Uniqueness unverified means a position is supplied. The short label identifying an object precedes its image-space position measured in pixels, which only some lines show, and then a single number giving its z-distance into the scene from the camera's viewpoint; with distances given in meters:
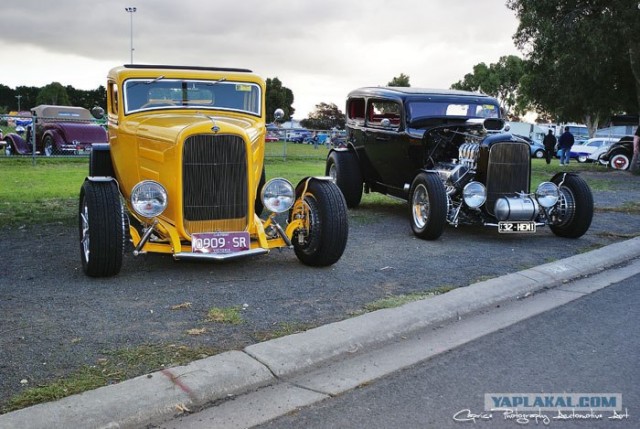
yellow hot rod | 5.70
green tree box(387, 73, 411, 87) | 61.51
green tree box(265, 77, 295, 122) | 64.56
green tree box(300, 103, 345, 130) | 58.97
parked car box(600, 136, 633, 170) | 25.39
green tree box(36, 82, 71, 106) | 86.69
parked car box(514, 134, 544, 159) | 42.80
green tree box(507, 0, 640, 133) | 20.89
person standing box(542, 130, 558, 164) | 29.94
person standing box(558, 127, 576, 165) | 28.88
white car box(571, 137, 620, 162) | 36.50
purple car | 20.38
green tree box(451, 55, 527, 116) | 68.75
